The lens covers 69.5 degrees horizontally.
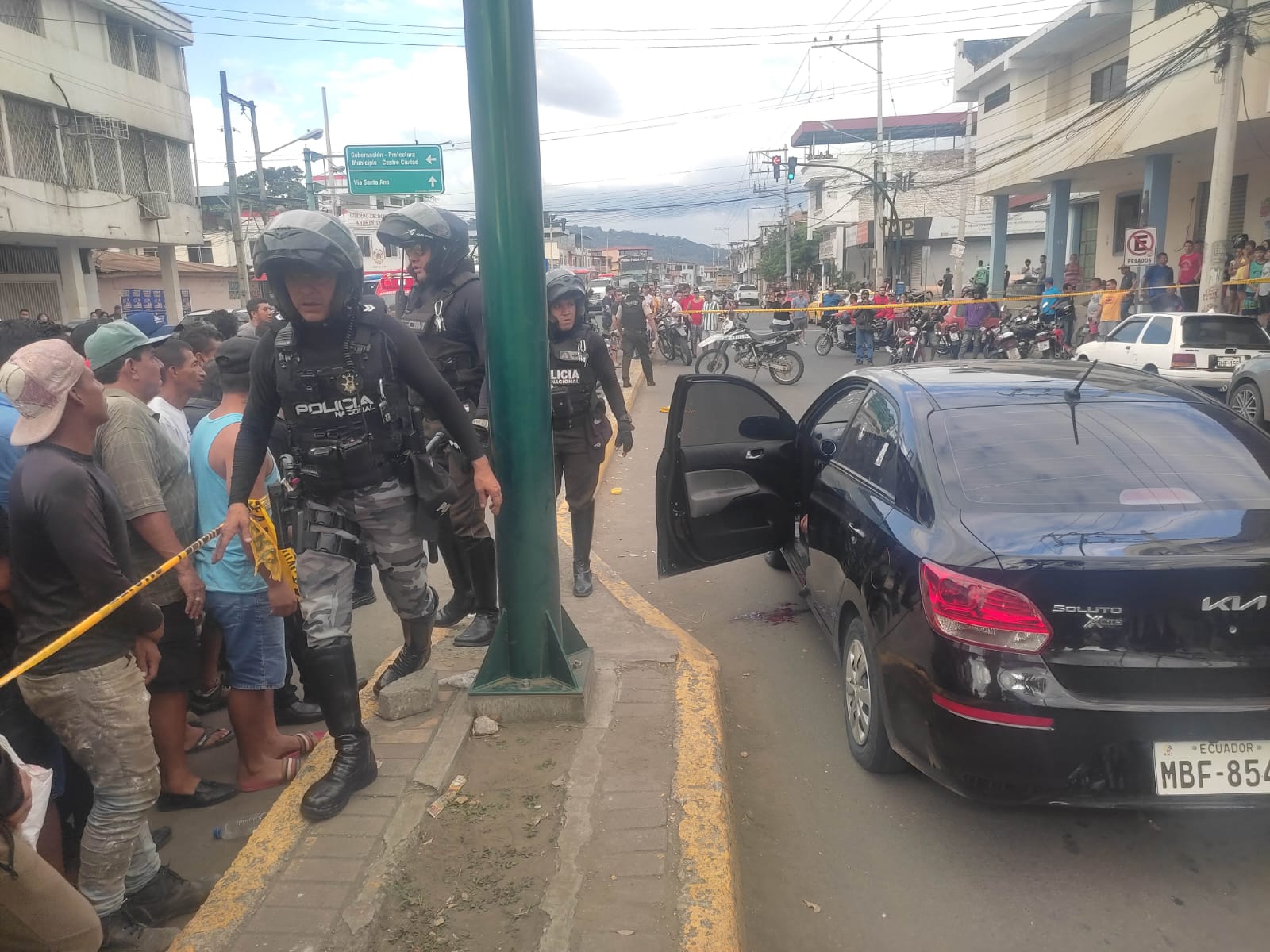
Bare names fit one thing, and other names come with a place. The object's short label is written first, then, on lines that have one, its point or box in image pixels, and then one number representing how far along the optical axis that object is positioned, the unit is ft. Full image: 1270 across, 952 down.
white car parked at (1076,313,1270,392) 38.01
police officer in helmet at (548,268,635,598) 17.20
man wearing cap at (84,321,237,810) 10.00
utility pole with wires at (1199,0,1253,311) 41.60
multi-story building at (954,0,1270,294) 51.60
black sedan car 8.61
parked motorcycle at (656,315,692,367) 70.49
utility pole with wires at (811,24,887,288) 115.75
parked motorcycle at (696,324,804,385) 53.93
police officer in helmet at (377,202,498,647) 13.75
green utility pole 10.42
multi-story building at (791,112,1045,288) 147.84
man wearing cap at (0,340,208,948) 7.87
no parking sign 51.03
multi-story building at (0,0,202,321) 68.80
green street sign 56.13
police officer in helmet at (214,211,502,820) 9.73
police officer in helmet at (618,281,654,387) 52.70
